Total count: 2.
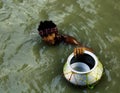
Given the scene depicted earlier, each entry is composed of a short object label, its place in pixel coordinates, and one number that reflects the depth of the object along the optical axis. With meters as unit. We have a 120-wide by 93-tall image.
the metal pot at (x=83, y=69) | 4.67
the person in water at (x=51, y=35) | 5.45
